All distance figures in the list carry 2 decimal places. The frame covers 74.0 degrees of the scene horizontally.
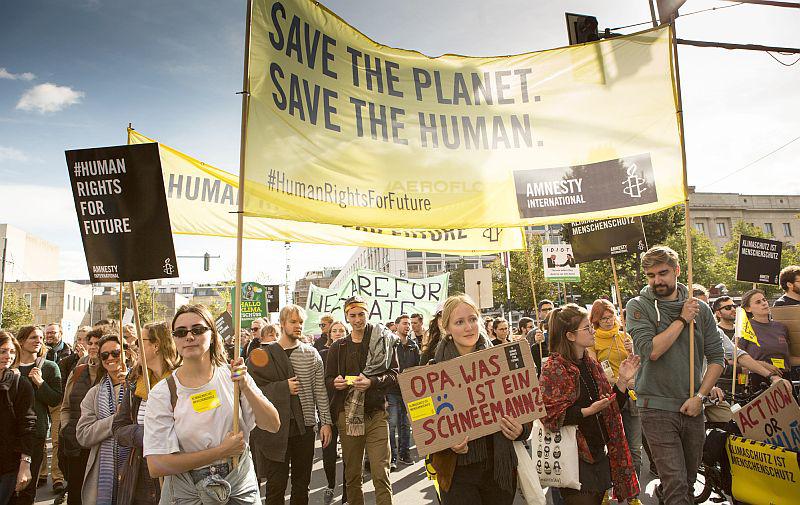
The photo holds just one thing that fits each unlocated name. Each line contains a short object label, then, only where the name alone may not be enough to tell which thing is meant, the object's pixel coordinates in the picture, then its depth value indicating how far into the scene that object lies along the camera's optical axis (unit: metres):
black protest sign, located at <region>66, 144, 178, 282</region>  4.11
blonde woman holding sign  3.44
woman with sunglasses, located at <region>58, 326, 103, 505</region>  5.36
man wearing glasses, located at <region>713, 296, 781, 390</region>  6.68
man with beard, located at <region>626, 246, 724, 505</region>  4.16
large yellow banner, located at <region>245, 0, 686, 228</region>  4.40
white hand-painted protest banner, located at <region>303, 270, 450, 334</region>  15.74
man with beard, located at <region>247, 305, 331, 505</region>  5.28
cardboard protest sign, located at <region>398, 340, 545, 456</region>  3.42
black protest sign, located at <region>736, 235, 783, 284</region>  10.03
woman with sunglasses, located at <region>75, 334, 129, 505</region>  4.35
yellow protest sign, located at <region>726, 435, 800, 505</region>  3.97
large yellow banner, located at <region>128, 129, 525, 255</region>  7.21
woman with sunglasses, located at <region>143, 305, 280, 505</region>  3.05
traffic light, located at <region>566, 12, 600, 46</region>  7.00
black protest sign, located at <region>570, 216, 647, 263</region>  7.47
